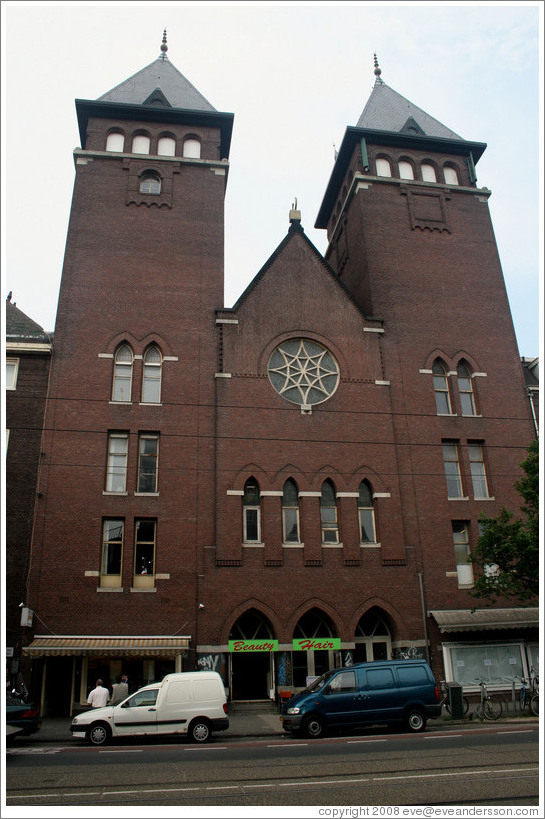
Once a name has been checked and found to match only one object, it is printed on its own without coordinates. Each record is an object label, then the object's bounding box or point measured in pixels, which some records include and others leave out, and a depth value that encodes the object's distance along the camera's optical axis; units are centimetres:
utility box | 2120
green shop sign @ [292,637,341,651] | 2495
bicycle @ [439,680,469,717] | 2219
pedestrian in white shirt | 1931
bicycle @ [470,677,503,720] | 2078
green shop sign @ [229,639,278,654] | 2448
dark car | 1716
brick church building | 2480
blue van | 1761
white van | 1688
